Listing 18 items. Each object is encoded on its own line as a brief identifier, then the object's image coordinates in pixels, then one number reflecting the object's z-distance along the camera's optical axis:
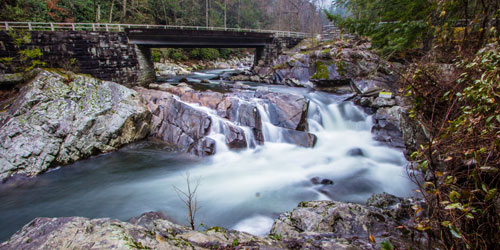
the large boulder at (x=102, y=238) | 2.50
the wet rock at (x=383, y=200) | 5.66
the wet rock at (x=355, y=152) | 9.84
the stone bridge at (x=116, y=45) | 13.52
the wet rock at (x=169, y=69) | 26.75
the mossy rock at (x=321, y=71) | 17.33
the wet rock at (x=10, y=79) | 10.70
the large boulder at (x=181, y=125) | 10.07
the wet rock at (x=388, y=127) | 10.37
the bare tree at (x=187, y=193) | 6.67
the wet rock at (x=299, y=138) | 10.38
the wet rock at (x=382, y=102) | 11.95
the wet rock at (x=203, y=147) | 9.80
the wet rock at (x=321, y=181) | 7.75
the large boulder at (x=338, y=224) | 3.76
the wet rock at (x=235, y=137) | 10.24
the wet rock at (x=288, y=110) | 11.21
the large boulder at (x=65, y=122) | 8.24
